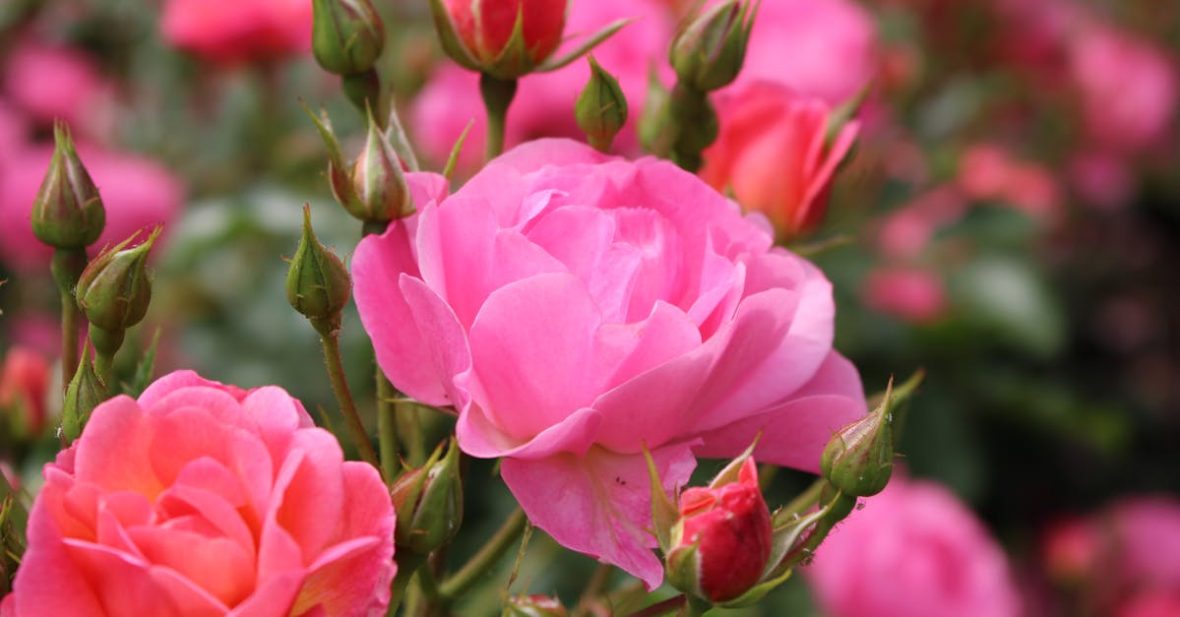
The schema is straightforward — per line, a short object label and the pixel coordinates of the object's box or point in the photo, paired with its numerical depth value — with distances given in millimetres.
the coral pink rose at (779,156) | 578
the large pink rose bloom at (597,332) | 494
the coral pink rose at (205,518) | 461
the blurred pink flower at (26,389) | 602
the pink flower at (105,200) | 945
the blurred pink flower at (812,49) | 928
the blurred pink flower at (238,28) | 1003
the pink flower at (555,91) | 732
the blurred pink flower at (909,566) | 849
